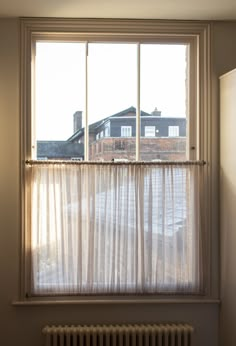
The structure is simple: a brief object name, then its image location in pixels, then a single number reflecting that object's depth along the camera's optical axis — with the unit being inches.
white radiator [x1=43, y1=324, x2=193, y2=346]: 115.9
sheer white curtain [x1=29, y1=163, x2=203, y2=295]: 119.6
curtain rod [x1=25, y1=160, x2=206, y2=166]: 118.5
